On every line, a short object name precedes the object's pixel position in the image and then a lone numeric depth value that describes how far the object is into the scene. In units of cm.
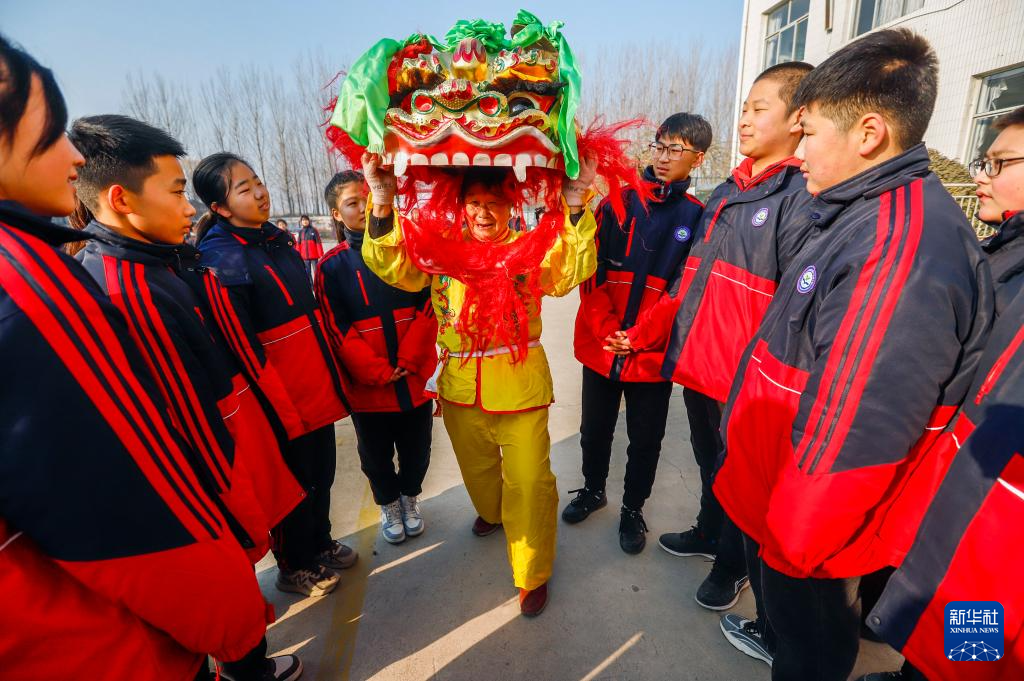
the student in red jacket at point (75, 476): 79
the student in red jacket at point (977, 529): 94
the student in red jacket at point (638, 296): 238
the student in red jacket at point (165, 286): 138
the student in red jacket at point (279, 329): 199
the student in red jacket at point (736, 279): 184
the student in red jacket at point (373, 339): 238
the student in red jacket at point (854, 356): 106
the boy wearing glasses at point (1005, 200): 121
